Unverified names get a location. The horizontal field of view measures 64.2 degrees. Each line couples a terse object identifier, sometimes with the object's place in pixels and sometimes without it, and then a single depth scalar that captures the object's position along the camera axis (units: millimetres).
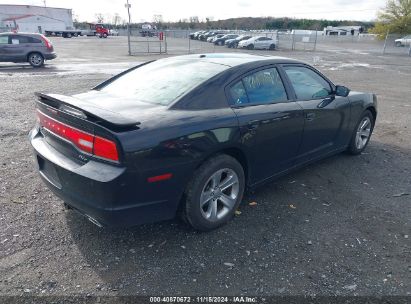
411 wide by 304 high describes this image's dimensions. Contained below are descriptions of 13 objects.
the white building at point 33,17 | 72419
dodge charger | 2459
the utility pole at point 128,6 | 26148
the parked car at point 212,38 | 44594
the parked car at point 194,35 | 57894
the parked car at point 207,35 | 52000
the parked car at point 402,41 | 39519
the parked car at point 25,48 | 15688
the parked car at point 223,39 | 42228
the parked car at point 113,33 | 82788
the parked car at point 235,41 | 38188
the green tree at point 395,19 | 45219
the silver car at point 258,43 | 35781
